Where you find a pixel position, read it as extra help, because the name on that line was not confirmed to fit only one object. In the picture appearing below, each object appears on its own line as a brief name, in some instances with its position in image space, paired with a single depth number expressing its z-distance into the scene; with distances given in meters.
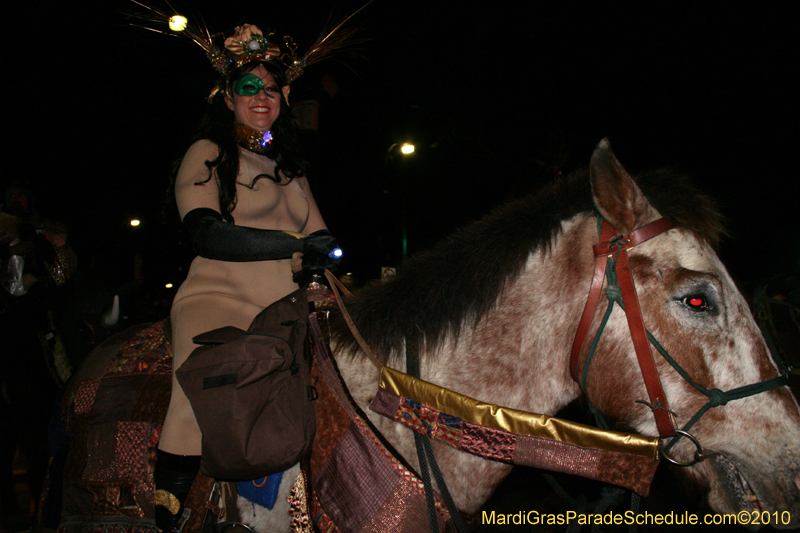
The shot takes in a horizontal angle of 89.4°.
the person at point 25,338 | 3.71
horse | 1.30
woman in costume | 1.61
